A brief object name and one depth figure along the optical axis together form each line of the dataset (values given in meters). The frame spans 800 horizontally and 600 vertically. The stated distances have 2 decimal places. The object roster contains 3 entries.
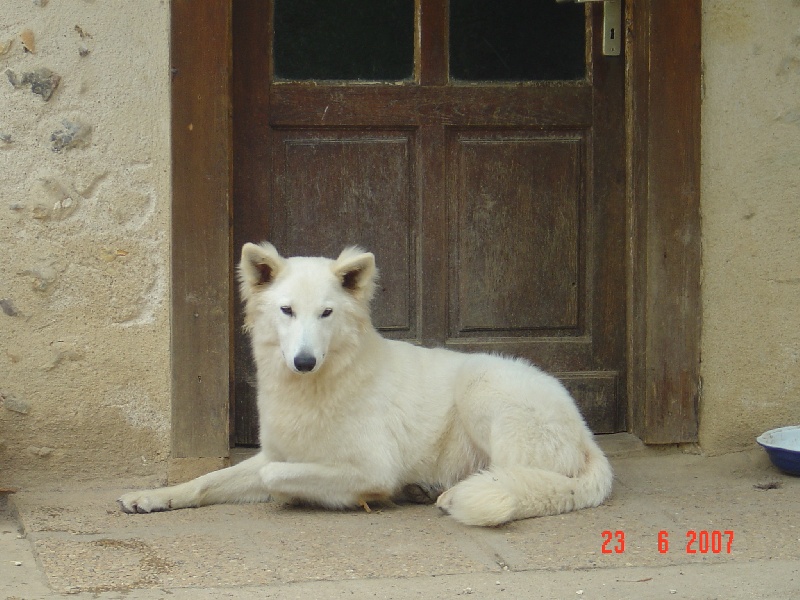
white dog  4.35
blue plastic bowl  4.97
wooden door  5.19
